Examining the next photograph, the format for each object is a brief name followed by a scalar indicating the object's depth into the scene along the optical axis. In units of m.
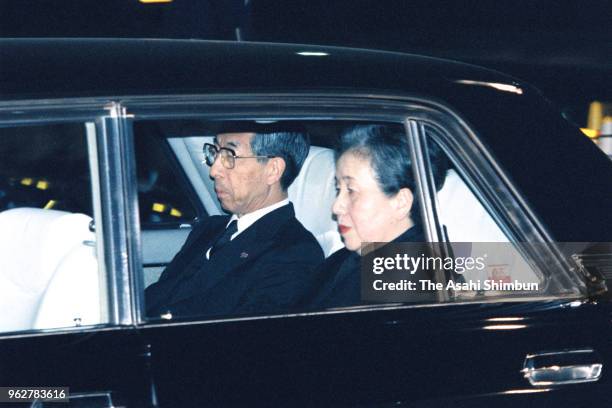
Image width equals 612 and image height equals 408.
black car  4.39
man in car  5.25
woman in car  5.02
